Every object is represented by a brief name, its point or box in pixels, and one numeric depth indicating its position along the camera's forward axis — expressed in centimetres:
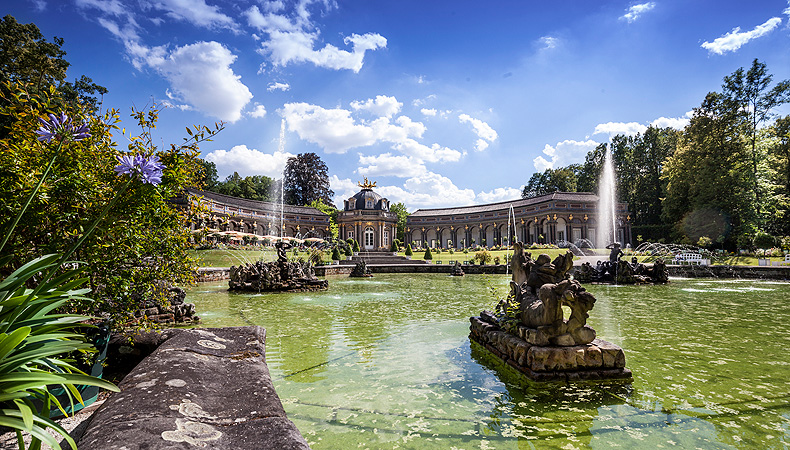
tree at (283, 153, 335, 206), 7412
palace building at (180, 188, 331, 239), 5279
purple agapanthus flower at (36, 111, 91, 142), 219
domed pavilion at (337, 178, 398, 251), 5472
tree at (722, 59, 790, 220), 3077
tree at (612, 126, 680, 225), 5303
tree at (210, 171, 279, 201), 6919
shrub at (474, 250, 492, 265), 3165
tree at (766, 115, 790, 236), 3231
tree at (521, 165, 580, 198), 6771
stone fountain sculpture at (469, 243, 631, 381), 484
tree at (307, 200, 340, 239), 6698
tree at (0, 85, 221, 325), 247
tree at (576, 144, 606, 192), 6194
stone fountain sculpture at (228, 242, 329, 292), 1611
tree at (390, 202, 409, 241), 6900
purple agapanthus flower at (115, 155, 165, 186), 229
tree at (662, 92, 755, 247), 3059
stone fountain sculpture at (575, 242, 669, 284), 1838
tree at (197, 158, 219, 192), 6891
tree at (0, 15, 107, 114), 2277
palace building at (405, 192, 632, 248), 5031
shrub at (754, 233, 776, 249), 2773
